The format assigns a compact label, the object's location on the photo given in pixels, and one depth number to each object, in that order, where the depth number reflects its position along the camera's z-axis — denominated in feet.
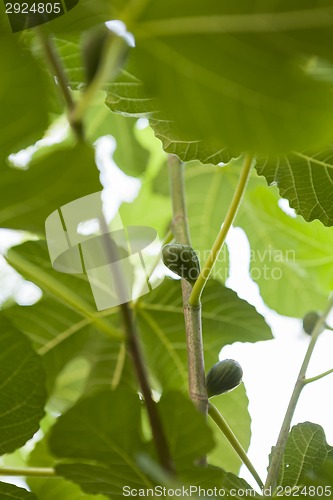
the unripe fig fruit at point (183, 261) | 4.14
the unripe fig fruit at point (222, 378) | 4.11
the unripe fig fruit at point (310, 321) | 4.52
